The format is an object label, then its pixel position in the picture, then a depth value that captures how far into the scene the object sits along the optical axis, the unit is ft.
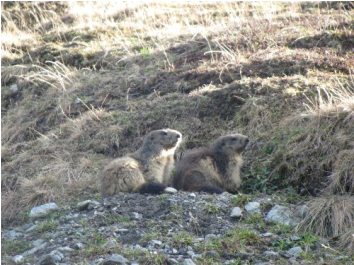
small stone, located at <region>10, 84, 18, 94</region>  93.97
